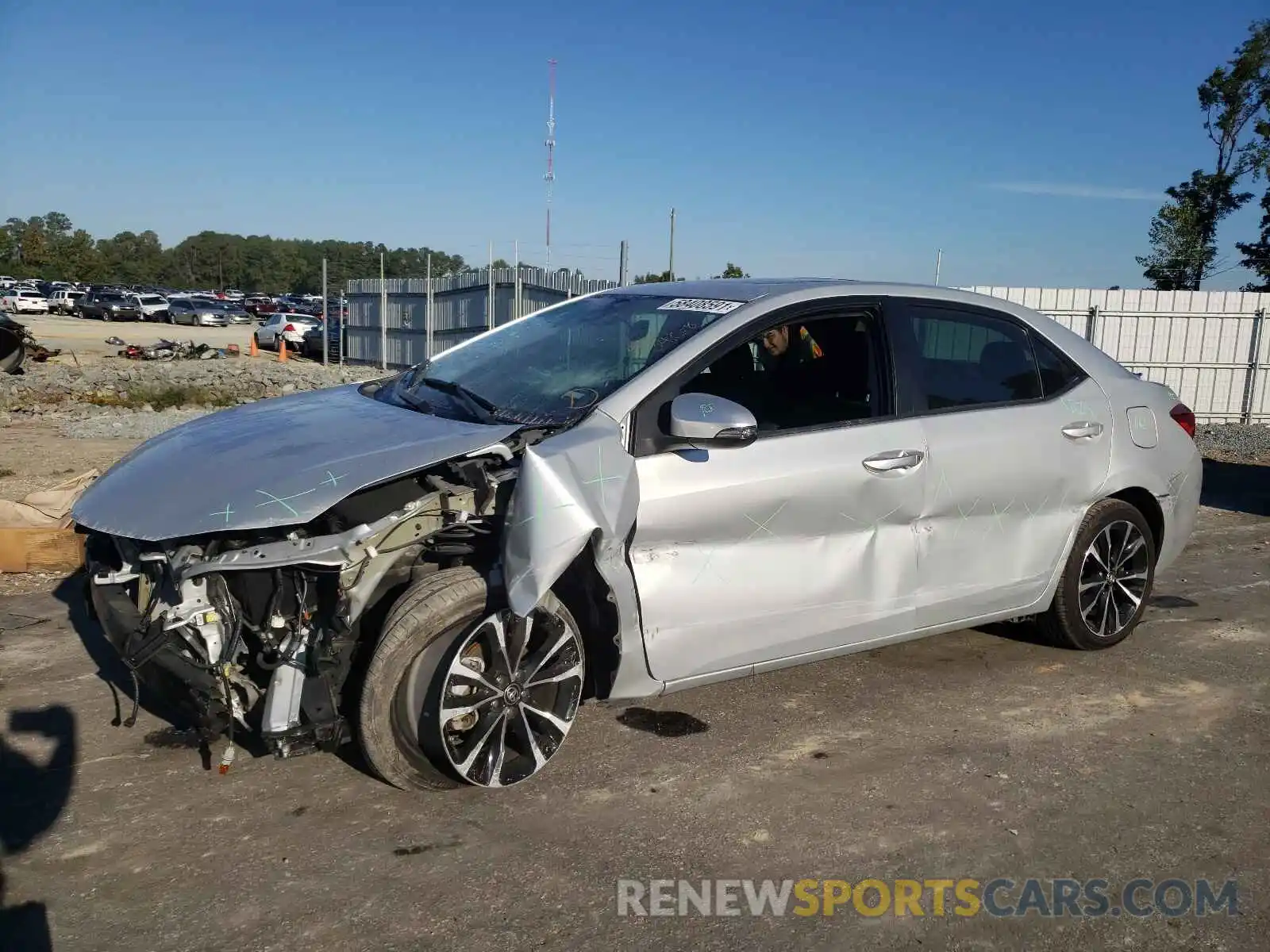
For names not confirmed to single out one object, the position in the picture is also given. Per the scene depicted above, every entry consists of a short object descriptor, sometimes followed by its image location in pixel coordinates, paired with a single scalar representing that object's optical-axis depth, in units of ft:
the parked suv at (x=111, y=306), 168.55
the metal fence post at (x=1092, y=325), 50.72
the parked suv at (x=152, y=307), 170.19
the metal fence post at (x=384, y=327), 70.90
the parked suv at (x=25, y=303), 169.07
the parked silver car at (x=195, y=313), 165.99
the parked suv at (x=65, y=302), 179.52
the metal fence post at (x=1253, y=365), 51.03
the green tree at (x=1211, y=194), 83.56
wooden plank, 19.75
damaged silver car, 10.73
